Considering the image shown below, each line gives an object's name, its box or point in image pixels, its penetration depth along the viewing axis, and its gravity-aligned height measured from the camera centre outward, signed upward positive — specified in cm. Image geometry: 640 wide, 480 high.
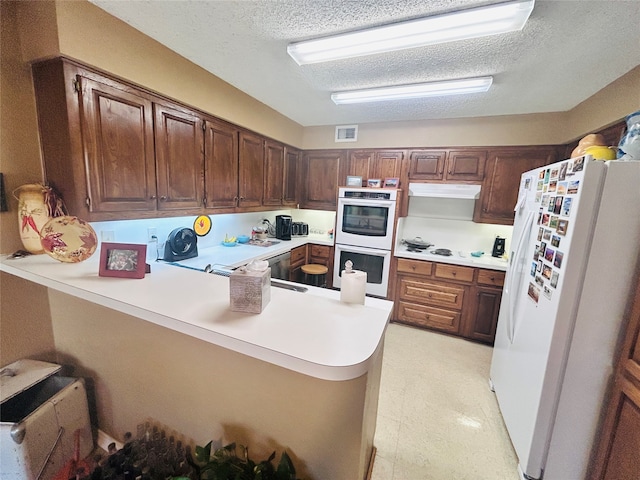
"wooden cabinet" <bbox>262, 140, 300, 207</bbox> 299 +33
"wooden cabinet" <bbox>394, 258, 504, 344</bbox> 274 -101
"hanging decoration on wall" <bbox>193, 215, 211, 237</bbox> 245 -28
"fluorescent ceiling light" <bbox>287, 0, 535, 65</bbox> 125 +97
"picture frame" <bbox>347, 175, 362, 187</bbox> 332 +30
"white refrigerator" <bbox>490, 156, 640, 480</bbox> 117 -46
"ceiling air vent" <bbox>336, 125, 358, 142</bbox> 338 +95
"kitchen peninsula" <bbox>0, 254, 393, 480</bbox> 79 -66
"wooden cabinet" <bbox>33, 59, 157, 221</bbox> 137 +32
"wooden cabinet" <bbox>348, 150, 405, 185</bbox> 325 +55
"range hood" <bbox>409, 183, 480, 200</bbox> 292 +22
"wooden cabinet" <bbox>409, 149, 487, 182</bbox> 293 +52
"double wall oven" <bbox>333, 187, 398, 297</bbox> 304 -33
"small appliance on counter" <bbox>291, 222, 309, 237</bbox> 369 -40
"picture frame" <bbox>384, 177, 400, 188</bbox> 312 +30
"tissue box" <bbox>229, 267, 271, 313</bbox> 92 -34
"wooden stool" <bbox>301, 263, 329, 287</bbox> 326 -95
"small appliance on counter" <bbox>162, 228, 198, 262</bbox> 212 -42
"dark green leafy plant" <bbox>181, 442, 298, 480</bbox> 90 -101
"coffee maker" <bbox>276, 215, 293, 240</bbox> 332 -34
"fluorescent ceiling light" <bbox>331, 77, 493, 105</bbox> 202 +100
